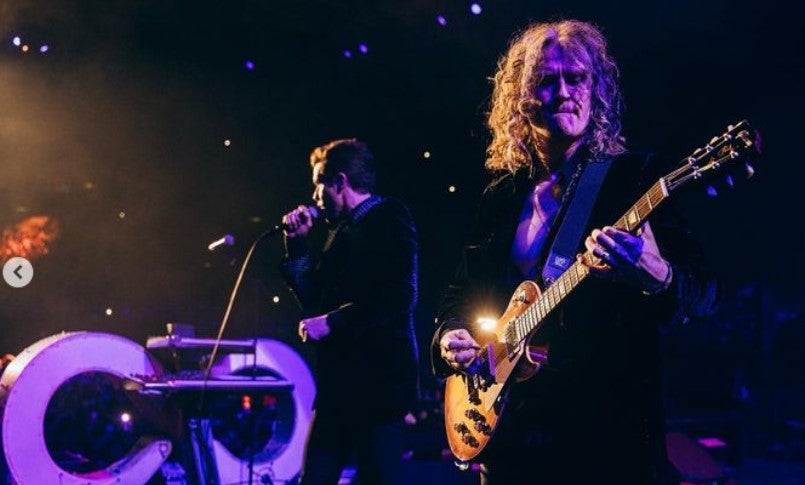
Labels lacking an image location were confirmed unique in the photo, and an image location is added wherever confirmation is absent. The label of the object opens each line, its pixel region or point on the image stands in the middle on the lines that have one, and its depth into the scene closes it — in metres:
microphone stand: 4.39
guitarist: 1.72
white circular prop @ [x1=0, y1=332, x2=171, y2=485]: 4.78
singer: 3.36
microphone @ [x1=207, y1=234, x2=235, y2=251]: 4.75
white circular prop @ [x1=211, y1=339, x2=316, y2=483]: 5.90
